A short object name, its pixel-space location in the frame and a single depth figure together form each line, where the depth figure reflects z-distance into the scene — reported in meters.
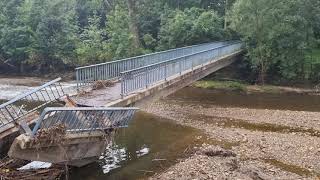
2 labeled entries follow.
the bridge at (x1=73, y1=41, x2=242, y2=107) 10.88
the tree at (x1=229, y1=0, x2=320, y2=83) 21.17
